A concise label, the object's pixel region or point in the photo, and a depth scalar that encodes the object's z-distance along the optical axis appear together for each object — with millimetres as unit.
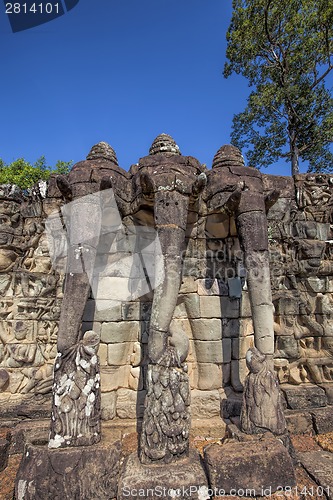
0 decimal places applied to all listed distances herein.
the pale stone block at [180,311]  5121
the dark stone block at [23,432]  4043
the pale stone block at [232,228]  5263
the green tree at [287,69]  12734
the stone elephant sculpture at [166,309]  3441
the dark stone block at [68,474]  3072
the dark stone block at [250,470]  3161
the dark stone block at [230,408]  4610
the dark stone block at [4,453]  3816
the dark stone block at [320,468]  3246
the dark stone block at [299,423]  4715
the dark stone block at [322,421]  4738
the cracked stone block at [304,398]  5109
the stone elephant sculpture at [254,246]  3666
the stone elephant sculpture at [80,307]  3465
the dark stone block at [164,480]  3049
